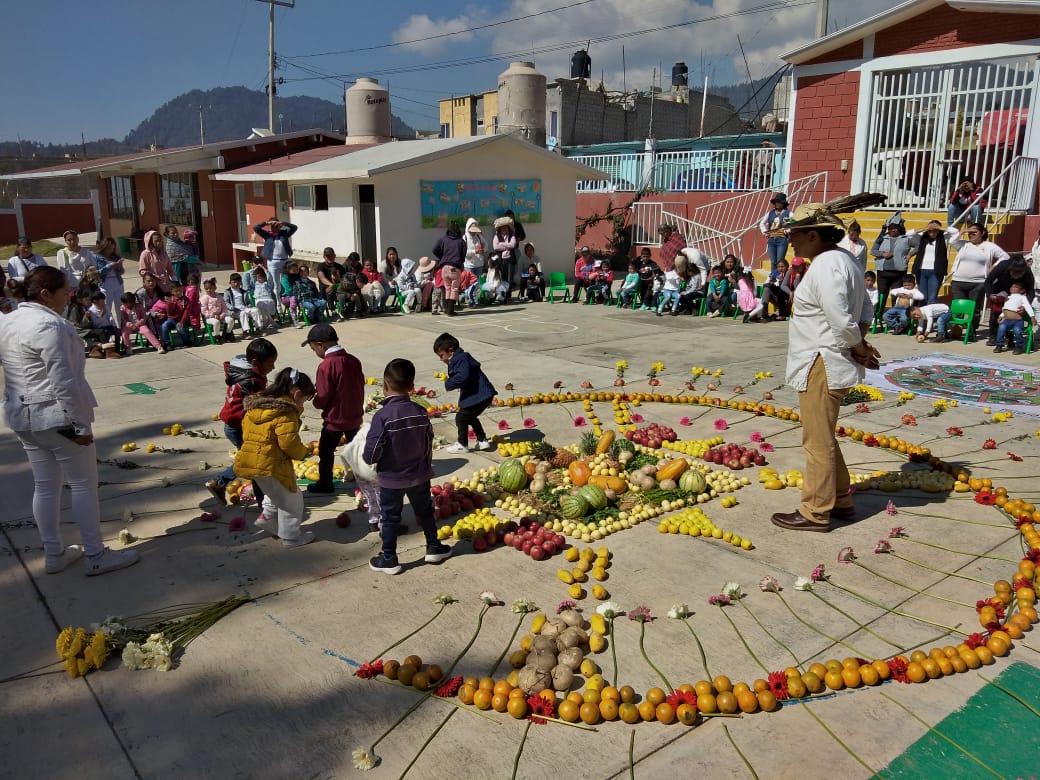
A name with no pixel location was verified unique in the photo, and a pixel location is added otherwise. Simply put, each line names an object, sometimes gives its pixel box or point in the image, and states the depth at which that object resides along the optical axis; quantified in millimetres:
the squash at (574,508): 5902
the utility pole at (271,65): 38500
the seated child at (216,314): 13406
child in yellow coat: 5223
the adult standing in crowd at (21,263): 13391
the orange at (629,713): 3619
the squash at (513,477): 6457
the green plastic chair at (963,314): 12312
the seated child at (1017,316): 11406
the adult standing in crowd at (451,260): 16141
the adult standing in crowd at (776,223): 14859
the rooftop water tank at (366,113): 26781
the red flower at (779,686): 3785
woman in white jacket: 4688
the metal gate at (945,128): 16047
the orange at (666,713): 3621
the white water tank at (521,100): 31109
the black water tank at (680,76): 50391
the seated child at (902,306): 13102
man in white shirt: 5328
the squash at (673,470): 6445
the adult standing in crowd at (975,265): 12469
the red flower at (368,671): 3975
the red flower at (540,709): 3686
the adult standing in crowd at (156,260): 14062
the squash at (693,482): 6250
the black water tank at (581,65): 43875
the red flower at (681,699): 3672
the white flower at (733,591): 4677
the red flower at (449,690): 3838
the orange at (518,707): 3682
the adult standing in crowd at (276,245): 15578
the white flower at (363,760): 3336
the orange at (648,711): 3654
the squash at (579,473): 6527
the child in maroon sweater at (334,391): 6195
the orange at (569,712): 3654
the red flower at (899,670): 3912
